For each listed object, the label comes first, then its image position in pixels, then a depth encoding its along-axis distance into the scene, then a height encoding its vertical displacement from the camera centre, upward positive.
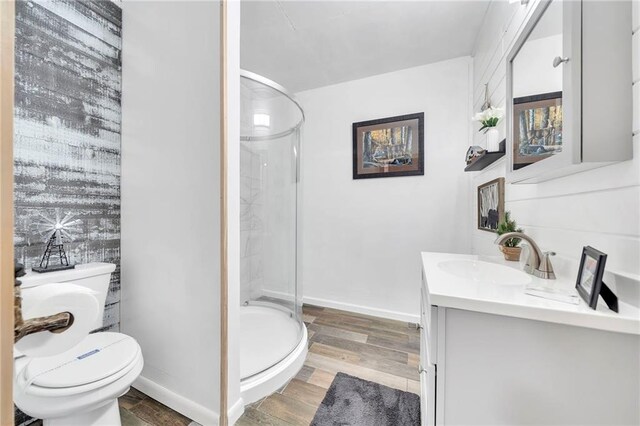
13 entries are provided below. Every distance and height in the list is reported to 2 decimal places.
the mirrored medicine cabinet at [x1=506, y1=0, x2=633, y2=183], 0.71 +0.40
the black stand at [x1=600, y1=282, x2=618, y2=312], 0.64 -0.23
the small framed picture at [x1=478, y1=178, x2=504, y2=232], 1.53 +0.05
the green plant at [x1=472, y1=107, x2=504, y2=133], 1.49 +0.59
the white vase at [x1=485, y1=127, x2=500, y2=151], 1.52 +0.45
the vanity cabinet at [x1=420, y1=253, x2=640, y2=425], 0.62 -0.42
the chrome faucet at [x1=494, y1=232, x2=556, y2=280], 0.98 -0.21
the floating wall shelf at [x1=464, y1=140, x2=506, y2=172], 1.46 +0.34
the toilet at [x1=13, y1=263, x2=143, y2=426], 0.92 -0.66
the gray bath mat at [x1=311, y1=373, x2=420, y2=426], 1.25 -1.07
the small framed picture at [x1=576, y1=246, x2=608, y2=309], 0.64 -0.18
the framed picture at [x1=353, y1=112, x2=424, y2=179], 2.32 +0.64
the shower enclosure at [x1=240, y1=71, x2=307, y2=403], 1.98 -0.09
